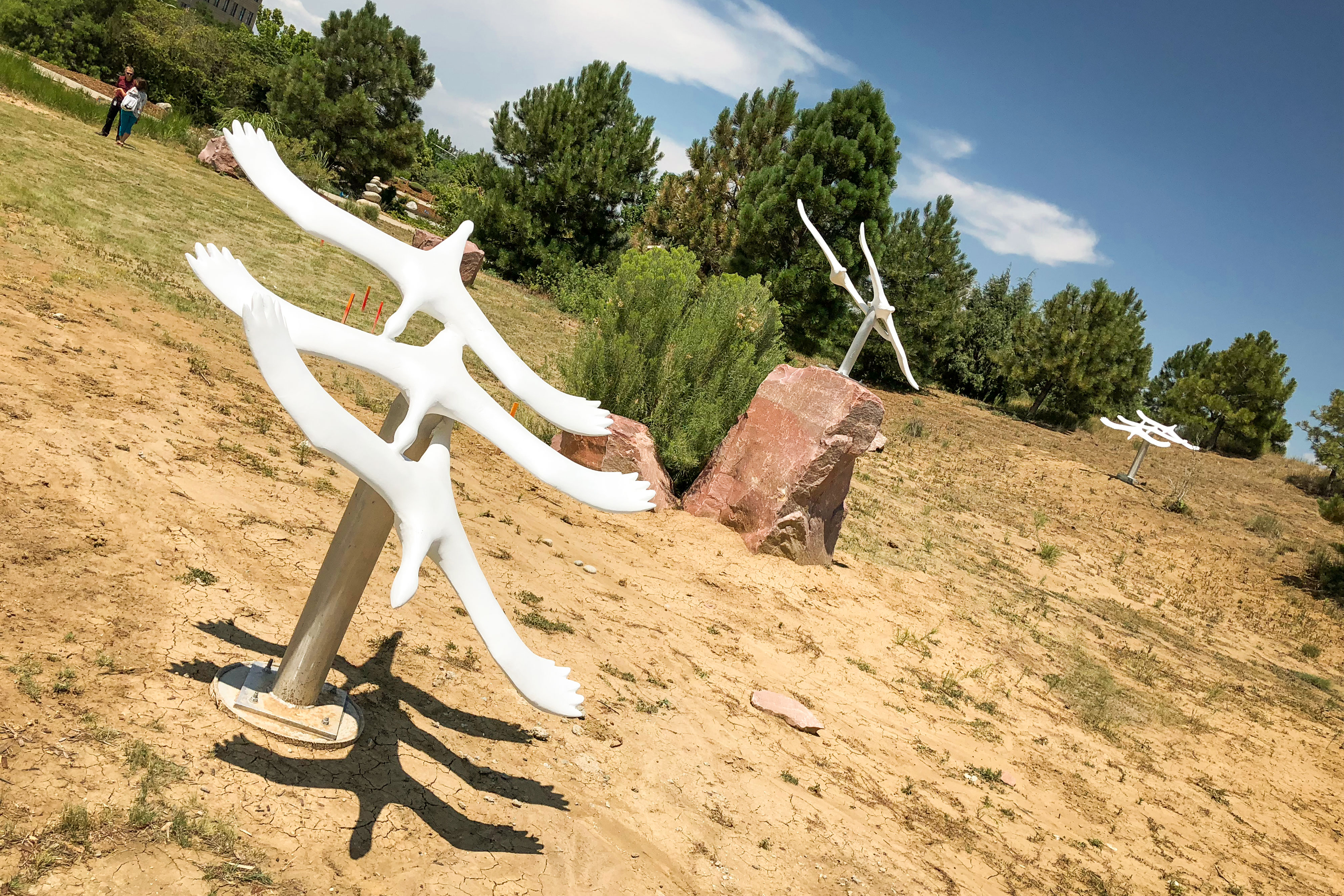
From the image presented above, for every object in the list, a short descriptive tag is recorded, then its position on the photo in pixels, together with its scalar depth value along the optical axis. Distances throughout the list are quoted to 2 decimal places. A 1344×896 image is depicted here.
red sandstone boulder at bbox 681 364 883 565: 7.98
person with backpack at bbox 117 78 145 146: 14.79
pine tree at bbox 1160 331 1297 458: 26.38
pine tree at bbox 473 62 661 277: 20.89
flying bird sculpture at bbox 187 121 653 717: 2.20
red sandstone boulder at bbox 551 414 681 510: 8.27
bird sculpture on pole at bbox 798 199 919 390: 11.41
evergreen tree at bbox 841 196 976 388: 24.25
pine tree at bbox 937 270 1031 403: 30.81
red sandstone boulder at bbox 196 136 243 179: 17.64
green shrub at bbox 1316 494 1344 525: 13.41
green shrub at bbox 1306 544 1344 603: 14.10
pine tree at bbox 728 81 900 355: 20.39
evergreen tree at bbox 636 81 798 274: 23.92
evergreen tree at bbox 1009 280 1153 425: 25.94
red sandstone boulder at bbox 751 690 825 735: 5.16
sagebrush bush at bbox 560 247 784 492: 9.34
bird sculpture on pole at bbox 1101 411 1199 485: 19.30
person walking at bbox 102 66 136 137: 14.66
